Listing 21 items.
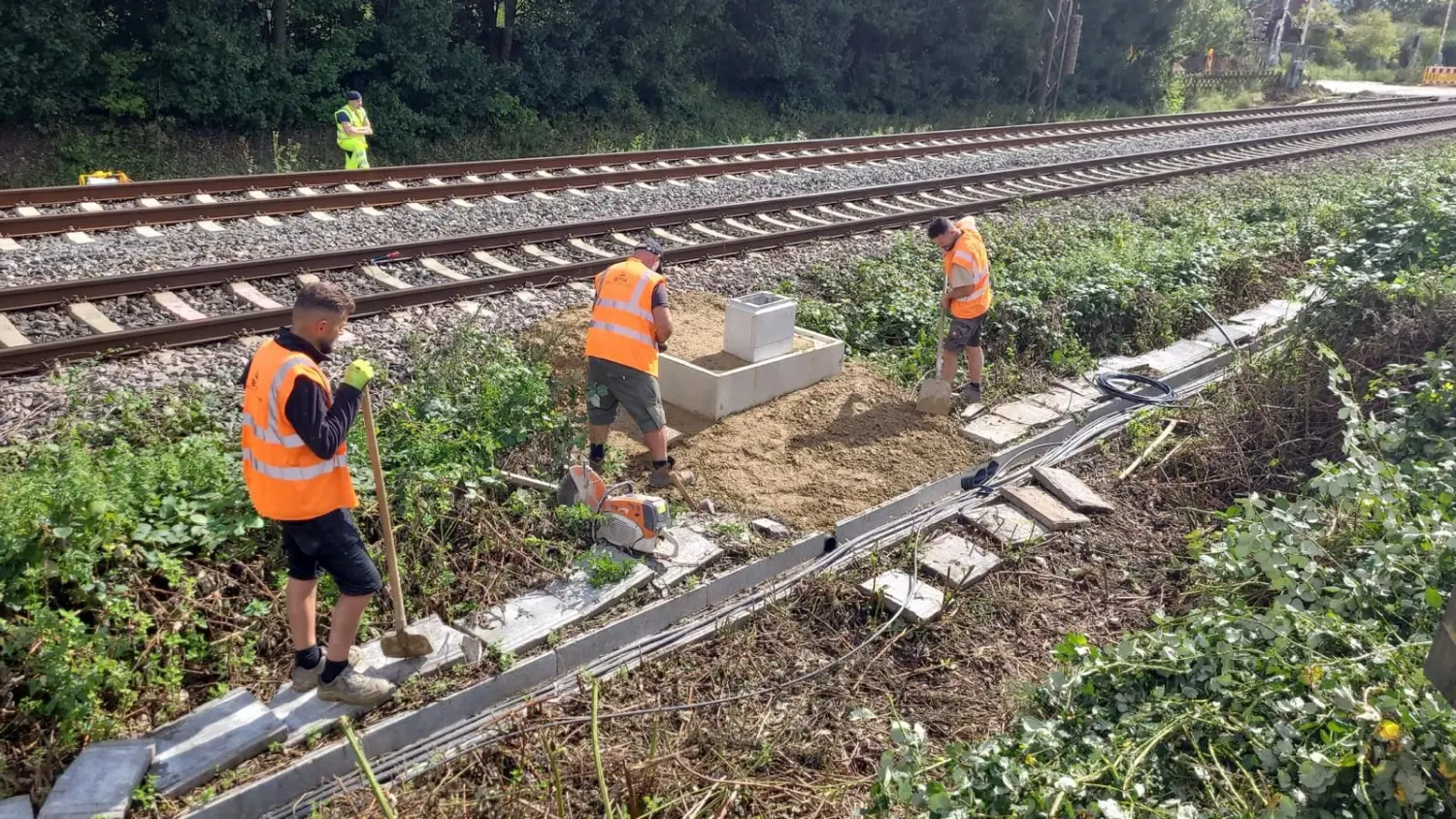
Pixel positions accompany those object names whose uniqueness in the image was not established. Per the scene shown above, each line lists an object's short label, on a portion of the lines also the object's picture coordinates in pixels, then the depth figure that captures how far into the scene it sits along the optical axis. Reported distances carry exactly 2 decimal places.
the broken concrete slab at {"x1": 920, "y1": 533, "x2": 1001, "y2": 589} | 5.66
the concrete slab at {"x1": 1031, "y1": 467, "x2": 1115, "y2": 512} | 6.60
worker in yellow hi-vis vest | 13.12
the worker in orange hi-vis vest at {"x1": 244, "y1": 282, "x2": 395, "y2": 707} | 3.90
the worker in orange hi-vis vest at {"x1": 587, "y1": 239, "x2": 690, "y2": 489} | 6.06
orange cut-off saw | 5.52
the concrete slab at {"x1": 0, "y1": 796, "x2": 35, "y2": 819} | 3.63
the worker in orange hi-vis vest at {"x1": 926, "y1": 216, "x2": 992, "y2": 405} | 7.56
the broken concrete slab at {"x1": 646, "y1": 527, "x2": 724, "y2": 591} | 5.45
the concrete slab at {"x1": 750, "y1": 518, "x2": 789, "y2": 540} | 6.03
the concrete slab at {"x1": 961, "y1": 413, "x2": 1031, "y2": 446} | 7.48
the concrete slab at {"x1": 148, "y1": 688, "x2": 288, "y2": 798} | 3.90
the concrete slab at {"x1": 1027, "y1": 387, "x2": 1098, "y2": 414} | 8.11
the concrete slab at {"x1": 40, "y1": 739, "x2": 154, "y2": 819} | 3.66
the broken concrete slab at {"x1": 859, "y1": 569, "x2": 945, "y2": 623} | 5.30
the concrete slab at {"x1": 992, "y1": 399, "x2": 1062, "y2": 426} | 7.83
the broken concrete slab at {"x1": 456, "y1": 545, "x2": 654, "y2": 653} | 4.85
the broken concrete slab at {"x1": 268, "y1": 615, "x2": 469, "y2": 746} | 4.25
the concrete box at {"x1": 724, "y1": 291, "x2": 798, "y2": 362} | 7.60
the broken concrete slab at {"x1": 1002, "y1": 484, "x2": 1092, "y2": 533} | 6.34
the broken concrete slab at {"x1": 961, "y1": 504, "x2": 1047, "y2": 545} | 6.15
